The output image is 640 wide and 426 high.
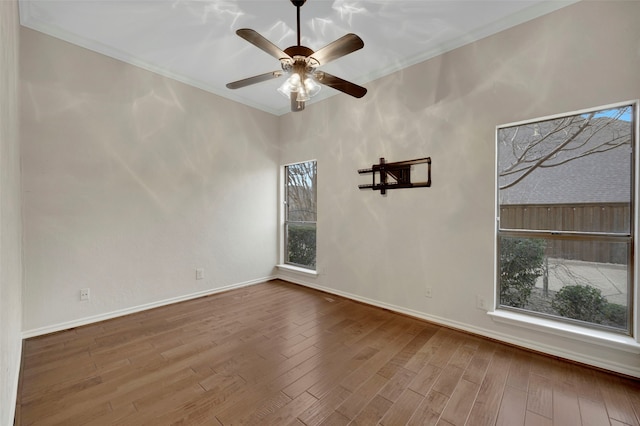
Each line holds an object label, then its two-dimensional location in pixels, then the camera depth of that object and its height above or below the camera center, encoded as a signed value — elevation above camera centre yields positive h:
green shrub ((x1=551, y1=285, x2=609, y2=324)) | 2.14 -0.79
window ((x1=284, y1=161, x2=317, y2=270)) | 4.34 -0.09
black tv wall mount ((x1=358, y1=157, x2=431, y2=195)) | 3.00 +0.42
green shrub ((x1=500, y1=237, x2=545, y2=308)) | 2.43 -0.55
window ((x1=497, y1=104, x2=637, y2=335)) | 2.05 -0.07
